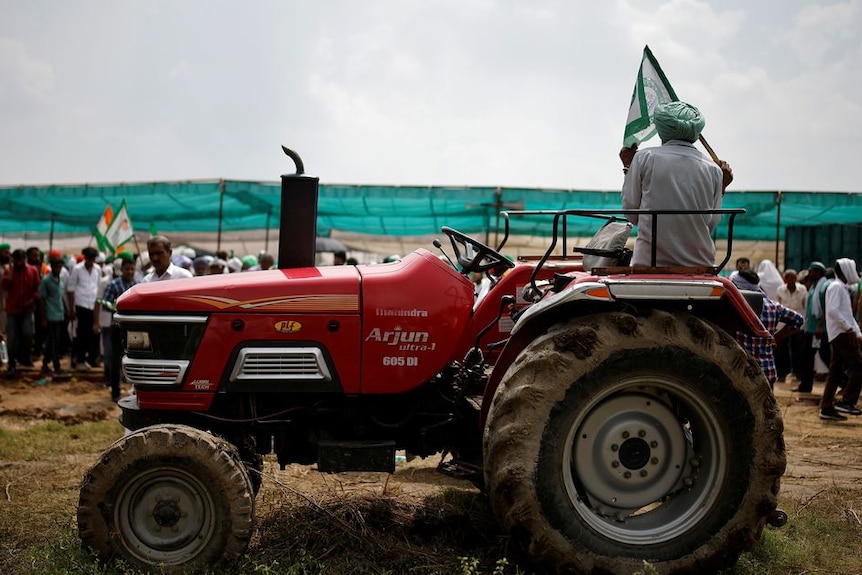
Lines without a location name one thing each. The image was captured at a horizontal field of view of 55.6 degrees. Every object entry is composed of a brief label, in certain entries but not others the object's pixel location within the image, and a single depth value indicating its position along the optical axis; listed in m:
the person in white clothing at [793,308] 13.99
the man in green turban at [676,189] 4.40
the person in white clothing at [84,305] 13.38
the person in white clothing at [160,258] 6.99
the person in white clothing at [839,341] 10.48
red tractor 3.95
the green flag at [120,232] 14.63
